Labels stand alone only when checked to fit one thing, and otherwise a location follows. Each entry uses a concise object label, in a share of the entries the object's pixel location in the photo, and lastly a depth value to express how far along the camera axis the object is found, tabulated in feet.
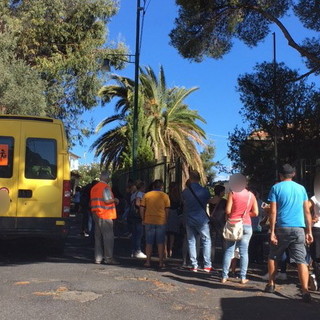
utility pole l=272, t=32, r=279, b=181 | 39.91
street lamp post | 61.00
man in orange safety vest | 30.50
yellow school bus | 29.81
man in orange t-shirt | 30.09
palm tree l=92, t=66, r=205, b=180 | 90.33
